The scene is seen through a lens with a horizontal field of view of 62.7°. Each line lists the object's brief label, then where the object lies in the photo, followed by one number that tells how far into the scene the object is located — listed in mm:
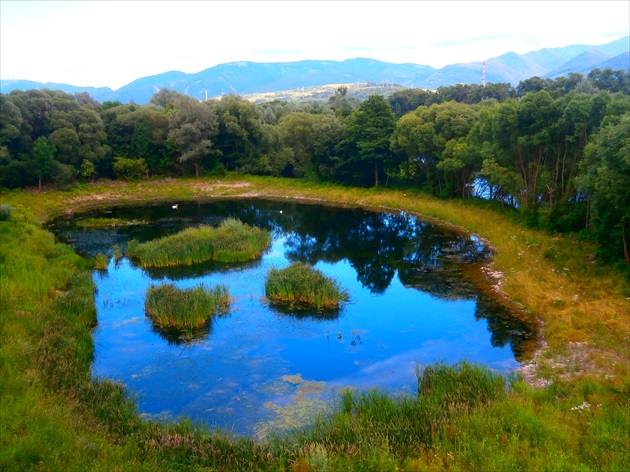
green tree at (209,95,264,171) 61594
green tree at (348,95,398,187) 51875
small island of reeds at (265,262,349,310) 23016
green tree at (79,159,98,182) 54712
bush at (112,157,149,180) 57969
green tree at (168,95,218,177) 58344
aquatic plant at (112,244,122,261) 31362
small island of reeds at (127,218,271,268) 29578
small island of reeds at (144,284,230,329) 20531
